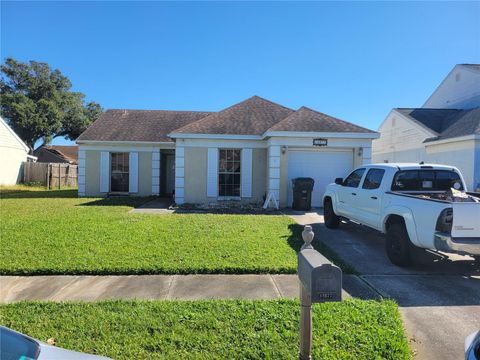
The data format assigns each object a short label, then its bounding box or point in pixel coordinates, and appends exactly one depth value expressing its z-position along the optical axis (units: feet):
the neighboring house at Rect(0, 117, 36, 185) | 75.51
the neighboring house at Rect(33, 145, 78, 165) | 141.69
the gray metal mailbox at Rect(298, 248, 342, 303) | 8.14
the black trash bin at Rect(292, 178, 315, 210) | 39.93
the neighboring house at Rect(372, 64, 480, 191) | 47.85
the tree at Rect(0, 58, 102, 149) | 121.70
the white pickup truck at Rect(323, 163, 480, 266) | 16.29
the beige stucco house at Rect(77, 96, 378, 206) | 41.50
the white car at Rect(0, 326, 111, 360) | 5.58
